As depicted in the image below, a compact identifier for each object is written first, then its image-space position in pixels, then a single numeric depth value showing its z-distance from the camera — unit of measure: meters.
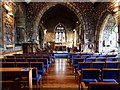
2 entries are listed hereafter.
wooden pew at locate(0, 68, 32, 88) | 2.09
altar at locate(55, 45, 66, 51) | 12.44
